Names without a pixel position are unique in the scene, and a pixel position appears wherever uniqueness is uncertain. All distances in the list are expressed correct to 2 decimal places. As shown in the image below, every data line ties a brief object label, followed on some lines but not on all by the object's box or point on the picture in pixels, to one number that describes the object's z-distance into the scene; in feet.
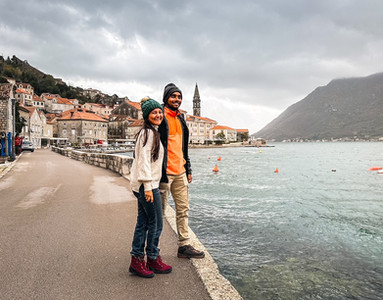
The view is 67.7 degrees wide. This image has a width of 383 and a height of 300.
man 11.89
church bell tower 492.13
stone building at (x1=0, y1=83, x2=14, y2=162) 69.41
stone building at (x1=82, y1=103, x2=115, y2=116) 396.18
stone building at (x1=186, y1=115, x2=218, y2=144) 413.18
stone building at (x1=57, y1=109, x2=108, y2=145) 258.57
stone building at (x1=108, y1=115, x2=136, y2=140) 319.88
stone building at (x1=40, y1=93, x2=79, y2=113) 357.61
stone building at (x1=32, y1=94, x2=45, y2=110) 333.70
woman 10.46
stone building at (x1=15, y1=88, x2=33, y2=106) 311.06
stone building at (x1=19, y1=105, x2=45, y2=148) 191.72
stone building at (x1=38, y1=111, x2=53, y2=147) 231.01
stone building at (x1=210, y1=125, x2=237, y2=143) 464.16
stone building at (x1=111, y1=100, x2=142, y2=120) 349.61
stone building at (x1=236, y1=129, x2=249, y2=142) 532.32
